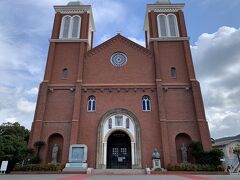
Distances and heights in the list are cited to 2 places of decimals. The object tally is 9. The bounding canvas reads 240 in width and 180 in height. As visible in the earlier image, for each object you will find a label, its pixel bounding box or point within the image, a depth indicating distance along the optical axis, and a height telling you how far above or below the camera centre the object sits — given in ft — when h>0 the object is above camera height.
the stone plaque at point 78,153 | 61.47 +5.50
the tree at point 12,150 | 63.05 +6.60
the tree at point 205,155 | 58.65 +4.52
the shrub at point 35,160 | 61.98 +3.72
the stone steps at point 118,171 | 57.11 +0.56
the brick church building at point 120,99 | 67.36 +23.42
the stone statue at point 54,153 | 65.87 +5.95
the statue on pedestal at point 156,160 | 61.84 +3.46
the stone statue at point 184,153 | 65.76 +5.62
